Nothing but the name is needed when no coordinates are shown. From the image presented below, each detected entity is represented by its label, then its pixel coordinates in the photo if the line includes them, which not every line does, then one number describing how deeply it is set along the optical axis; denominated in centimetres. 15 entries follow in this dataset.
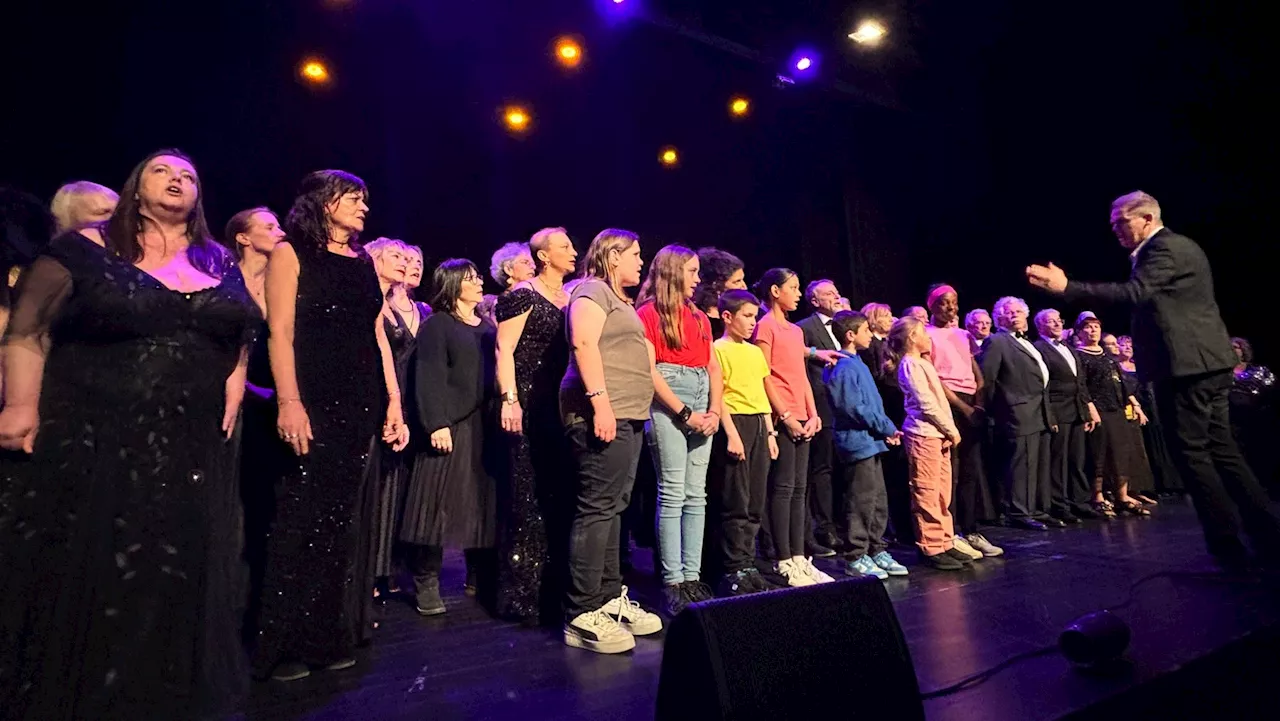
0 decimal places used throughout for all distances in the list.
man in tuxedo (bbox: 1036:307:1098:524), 550
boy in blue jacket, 376
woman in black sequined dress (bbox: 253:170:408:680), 213
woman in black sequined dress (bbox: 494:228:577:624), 294
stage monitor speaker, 122
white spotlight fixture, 707
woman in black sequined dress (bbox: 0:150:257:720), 154
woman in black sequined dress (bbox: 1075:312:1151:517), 580
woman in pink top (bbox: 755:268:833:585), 344
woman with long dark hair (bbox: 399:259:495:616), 316
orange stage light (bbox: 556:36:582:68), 624
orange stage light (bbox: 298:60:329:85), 516
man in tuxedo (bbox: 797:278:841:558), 434
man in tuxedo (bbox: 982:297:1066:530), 517
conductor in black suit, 313
